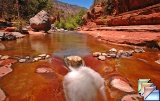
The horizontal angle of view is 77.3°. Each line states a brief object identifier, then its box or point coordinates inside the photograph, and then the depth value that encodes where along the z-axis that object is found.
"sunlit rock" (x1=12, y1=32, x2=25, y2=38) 13.41
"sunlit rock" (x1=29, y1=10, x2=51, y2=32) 18.38
